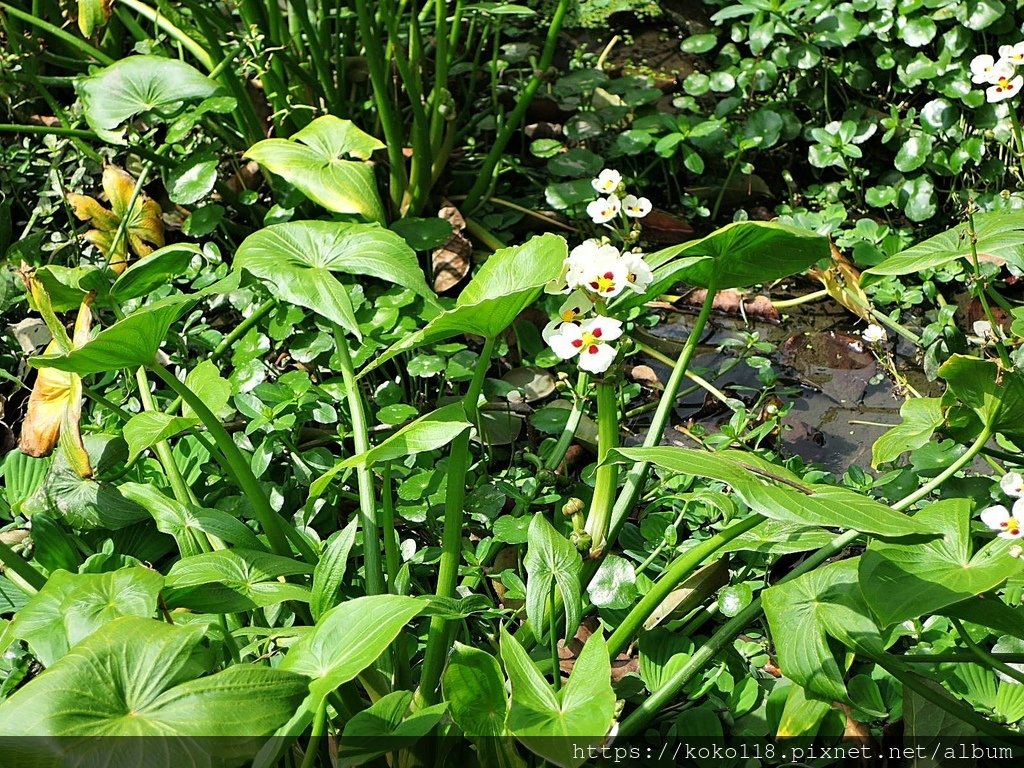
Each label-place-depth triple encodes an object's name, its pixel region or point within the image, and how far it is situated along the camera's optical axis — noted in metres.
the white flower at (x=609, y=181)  1.78
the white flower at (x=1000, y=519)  1.49
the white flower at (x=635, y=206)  1.81
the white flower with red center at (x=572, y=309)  1.57
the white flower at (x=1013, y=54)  1.81
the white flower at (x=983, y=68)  1.87
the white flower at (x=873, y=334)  1.87
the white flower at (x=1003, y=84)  1.84
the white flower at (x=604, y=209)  1.73
